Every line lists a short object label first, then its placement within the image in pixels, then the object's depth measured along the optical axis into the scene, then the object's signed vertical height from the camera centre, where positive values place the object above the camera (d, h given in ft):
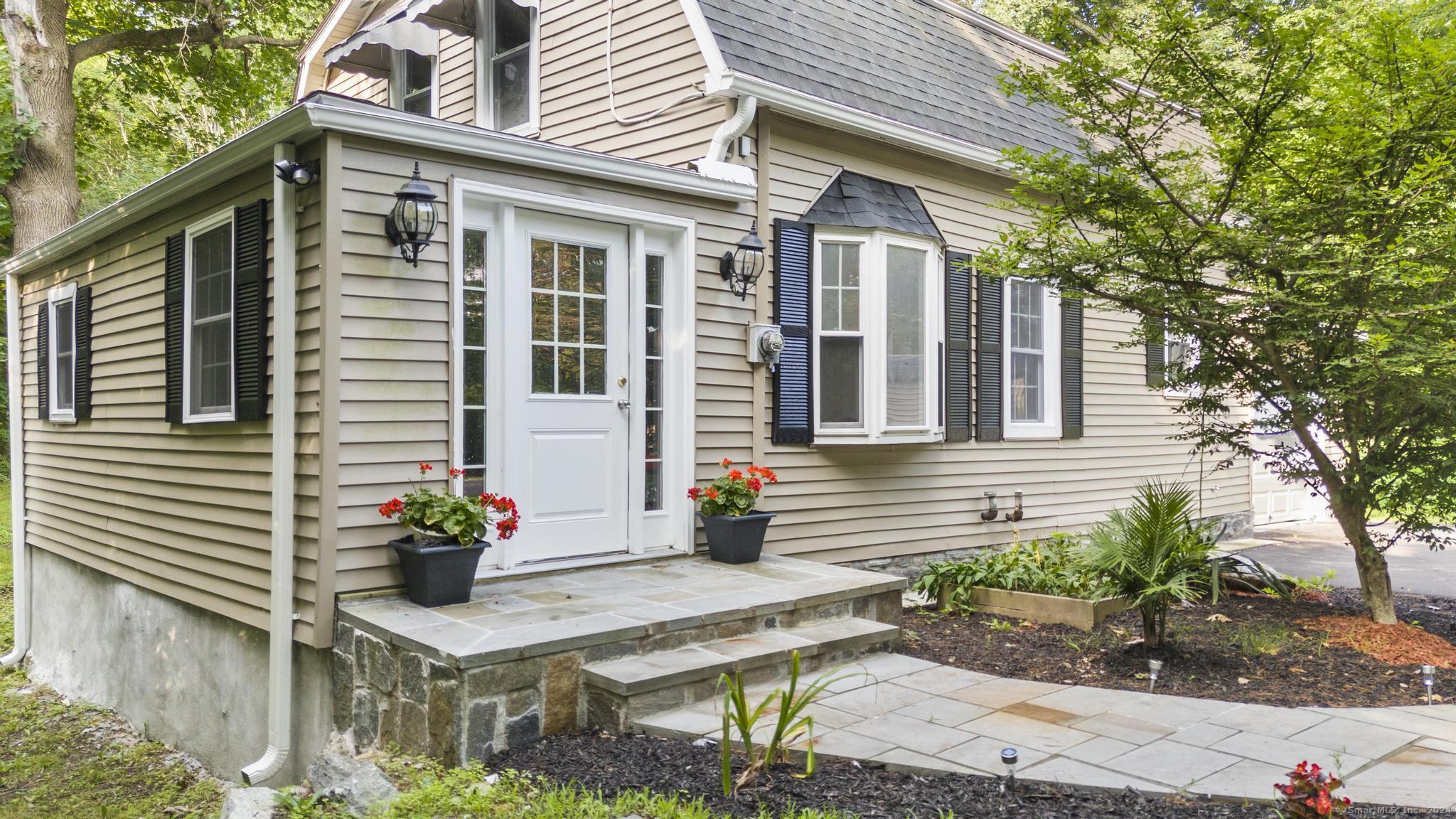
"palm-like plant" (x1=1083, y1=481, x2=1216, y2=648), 15.56 -2.22
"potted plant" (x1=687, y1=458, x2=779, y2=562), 19.44 -1.99
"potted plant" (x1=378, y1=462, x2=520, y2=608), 14.96 -1.99
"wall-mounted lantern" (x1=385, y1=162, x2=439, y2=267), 15.33 +2.90
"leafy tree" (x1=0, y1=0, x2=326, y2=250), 36.47 +15.78
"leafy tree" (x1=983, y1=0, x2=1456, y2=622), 16.15 +3.24
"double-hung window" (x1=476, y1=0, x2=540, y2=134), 26.99 +9.24
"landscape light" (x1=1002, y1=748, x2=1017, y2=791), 10.70 -3.68
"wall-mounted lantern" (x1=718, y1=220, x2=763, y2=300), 20.36 +2.93
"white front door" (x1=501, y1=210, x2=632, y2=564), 17.56 +0.42
